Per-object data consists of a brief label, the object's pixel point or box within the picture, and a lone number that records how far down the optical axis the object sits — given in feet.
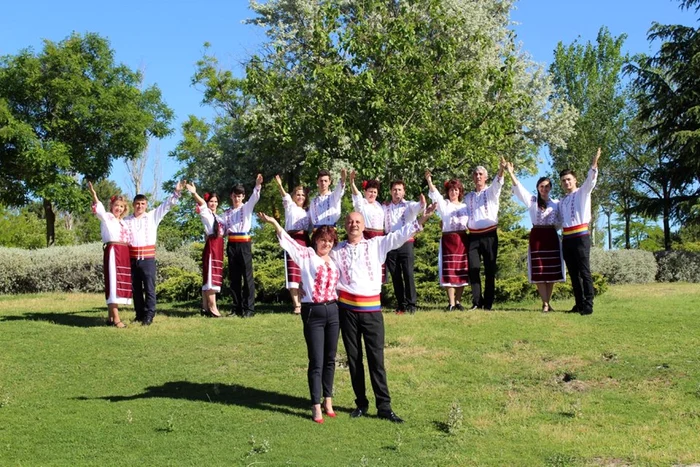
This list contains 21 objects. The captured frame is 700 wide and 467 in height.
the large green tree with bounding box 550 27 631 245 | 118.83
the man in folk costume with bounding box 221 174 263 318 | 41.83
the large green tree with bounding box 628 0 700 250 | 82.17
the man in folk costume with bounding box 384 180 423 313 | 40.46
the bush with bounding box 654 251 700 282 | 70.44
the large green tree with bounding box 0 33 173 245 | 88.07
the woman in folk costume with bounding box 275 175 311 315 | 40.96
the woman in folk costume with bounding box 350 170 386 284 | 40.32
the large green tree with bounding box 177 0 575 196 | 56.24
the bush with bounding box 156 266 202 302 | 52.80
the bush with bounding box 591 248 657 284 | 63.21
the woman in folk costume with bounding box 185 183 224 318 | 42.09
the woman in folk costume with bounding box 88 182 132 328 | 38.45
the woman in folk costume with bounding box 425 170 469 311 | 40.96
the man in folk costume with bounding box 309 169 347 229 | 39.93
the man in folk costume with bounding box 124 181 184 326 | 39.09
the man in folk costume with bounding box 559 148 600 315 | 37.60
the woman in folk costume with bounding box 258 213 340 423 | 24.41
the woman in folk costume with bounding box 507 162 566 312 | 38.99
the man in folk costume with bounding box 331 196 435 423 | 24.50
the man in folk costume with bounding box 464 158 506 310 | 40.19
